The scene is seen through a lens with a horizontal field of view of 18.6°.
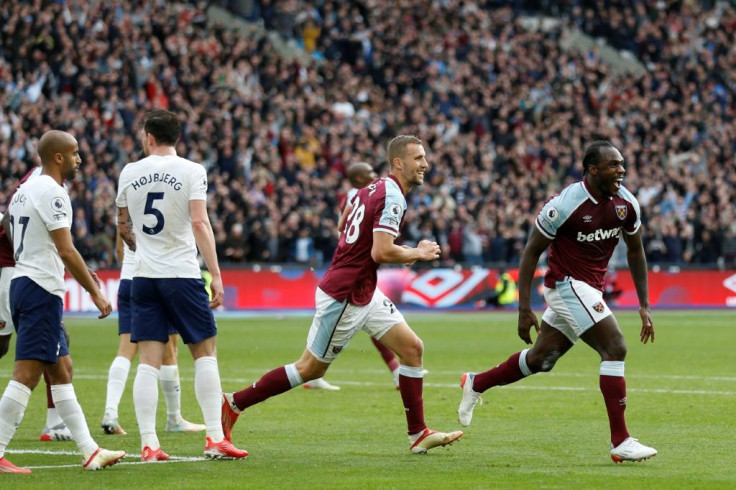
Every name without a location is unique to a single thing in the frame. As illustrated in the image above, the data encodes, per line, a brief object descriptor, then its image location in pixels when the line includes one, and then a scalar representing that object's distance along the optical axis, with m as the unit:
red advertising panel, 53.27
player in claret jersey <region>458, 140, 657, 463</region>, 17.23
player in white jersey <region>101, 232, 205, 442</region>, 20.53
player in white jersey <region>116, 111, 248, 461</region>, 16.62
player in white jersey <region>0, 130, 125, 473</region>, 15.95
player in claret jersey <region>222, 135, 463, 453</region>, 17.61
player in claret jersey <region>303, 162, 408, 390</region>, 25.78
